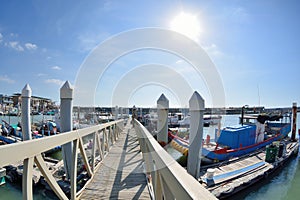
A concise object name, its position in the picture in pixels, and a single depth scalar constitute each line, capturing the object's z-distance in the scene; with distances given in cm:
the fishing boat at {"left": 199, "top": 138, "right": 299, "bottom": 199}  671
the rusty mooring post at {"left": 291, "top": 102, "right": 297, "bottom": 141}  1644
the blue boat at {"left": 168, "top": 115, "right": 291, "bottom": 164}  906
